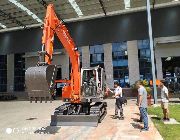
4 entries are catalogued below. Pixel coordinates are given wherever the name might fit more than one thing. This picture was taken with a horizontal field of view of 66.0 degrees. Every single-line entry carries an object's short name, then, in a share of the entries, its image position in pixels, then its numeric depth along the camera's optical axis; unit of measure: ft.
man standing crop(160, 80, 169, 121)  20.73
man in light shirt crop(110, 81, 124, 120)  22.95
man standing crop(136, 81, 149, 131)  17.36
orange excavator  14.92
